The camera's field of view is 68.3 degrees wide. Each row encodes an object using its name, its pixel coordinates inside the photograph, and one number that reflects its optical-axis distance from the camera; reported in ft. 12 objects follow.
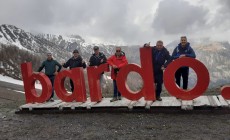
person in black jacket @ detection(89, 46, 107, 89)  26.29
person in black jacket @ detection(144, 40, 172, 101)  23.57
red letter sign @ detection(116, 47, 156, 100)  23.12
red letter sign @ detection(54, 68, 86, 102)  25.35
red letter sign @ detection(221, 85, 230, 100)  21.80
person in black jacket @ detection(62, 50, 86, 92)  27.12
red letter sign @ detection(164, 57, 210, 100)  21.76
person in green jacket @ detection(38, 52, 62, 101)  27.98
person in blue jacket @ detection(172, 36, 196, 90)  22.81
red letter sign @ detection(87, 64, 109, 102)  25.13
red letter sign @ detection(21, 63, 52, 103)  26.49
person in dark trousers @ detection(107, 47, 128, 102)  24.86
